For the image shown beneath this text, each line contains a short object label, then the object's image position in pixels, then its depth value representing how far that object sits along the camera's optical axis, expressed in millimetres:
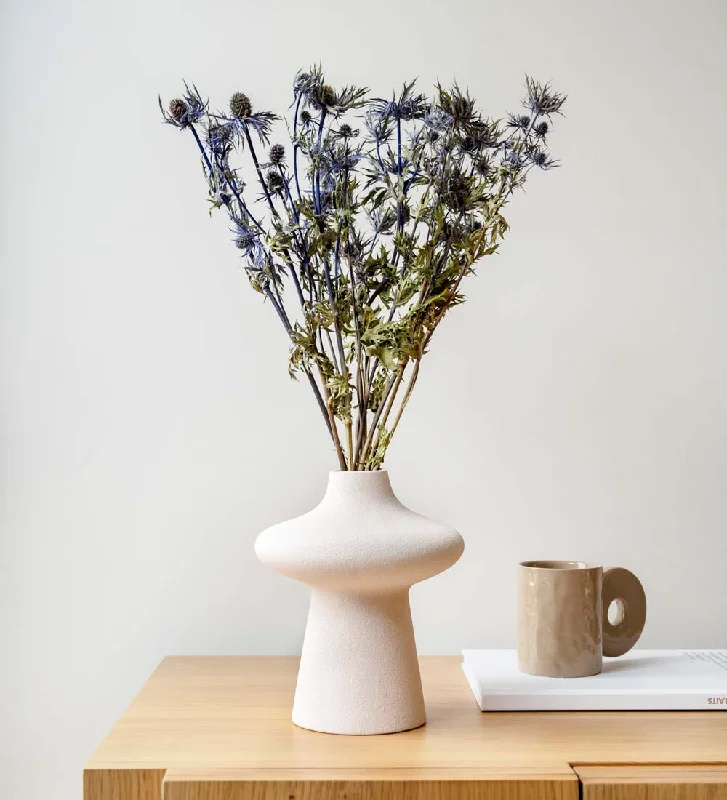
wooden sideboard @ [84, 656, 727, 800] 753
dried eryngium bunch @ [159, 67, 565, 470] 865
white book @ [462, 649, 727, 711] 945
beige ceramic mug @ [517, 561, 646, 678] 991
